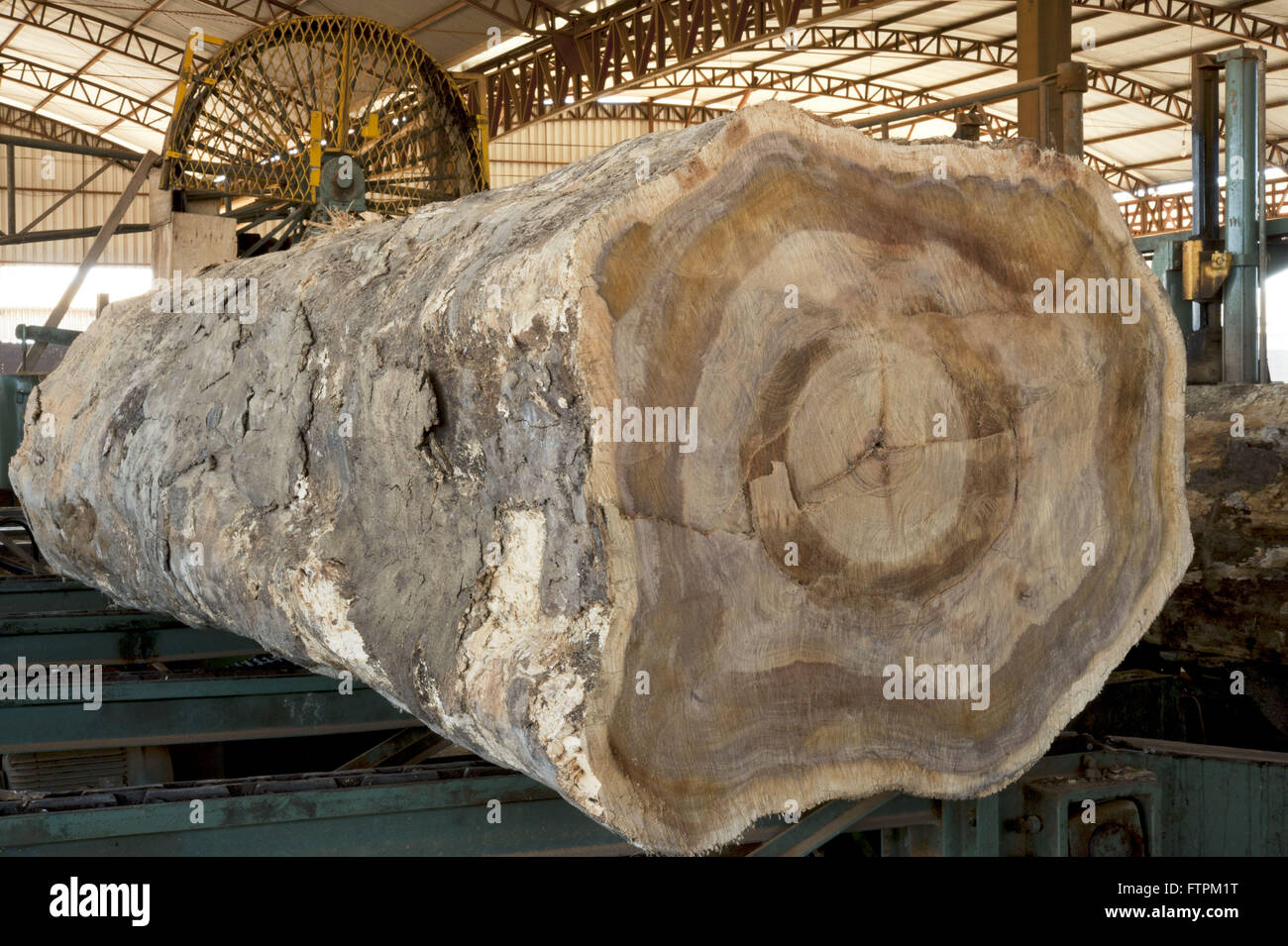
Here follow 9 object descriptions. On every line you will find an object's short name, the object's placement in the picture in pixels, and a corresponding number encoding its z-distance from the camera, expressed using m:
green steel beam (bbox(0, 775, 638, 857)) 2.14
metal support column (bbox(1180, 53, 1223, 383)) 3.80
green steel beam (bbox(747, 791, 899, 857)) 2.31
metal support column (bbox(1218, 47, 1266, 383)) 3.70
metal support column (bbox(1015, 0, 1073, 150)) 9.06
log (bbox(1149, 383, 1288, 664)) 3.15
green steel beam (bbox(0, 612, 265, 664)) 3.38
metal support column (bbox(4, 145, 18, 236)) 7.85
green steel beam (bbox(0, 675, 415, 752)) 2.96
